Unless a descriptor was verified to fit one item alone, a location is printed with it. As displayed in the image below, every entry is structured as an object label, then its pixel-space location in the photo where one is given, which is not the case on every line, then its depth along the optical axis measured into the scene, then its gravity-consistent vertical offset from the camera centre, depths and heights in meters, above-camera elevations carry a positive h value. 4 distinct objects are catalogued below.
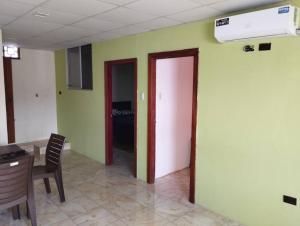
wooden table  2.56 -0.74
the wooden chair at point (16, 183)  2.23 -0.89
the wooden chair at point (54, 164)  3.12 -1.01
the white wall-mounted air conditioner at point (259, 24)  2.17 +0.58
